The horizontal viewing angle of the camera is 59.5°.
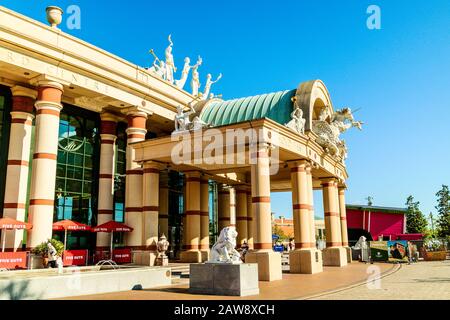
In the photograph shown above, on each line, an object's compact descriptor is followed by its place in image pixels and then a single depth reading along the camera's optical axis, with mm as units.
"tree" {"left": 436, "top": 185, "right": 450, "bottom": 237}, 66169
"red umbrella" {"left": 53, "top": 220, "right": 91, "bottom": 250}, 23484
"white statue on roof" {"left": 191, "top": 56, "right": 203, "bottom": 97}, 37094
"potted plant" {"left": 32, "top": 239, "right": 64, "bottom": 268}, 20703
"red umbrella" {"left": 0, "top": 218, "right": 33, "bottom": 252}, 20366
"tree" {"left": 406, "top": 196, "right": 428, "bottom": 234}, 75125
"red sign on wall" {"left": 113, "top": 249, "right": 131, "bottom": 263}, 25578
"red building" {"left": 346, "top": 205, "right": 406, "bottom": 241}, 53062
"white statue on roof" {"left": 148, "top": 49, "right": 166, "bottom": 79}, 33344
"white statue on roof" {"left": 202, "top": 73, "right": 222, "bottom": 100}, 38781
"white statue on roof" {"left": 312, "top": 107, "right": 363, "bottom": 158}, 25969
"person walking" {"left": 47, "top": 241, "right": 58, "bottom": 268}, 20156
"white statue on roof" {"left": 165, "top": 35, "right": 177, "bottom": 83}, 33656
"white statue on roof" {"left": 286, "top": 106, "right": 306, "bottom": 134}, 22453
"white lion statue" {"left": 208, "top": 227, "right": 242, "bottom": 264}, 13703
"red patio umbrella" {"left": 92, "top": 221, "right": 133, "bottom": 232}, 25422
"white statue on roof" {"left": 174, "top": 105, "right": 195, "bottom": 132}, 22141
